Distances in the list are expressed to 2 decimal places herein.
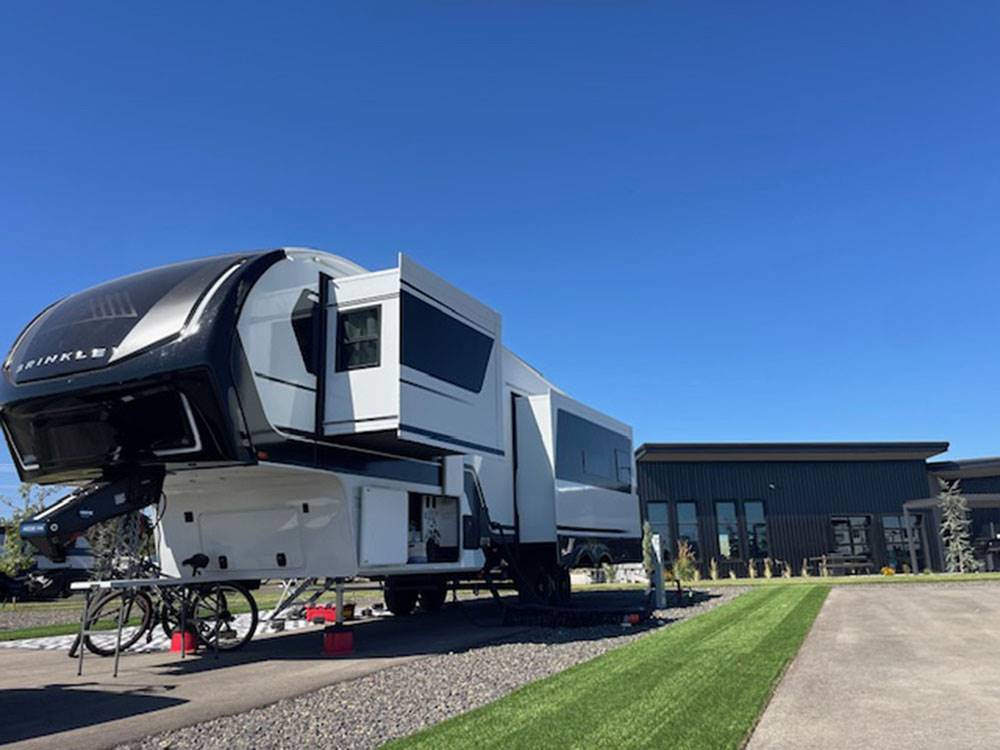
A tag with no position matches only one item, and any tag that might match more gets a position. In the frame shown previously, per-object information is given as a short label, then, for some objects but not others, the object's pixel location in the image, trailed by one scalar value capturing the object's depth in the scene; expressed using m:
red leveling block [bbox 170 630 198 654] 9.35
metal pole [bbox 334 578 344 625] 9.60
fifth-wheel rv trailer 7.65
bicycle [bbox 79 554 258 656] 9.22
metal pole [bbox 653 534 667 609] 14.41
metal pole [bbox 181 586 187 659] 9.20
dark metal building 30.25
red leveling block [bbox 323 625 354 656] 9.38
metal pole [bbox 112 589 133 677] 7.73
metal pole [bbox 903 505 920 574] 28.83
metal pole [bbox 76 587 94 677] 7.99
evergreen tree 27.70
